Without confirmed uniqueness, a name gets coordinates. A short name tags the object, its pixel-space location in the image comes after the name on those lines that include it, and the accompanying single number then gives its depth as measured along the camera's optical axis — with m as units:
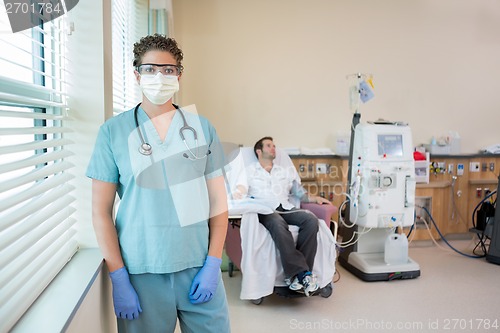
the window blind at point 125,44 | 2.41
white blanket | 3.04
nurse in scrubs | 1.43
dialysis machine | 3.62
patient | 3.04
